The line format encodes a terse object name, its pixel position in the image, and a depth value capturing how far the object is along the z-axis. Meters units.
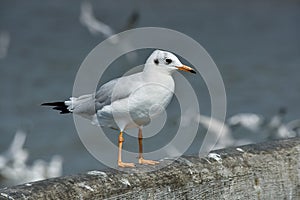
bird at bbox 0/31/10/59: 26.98
